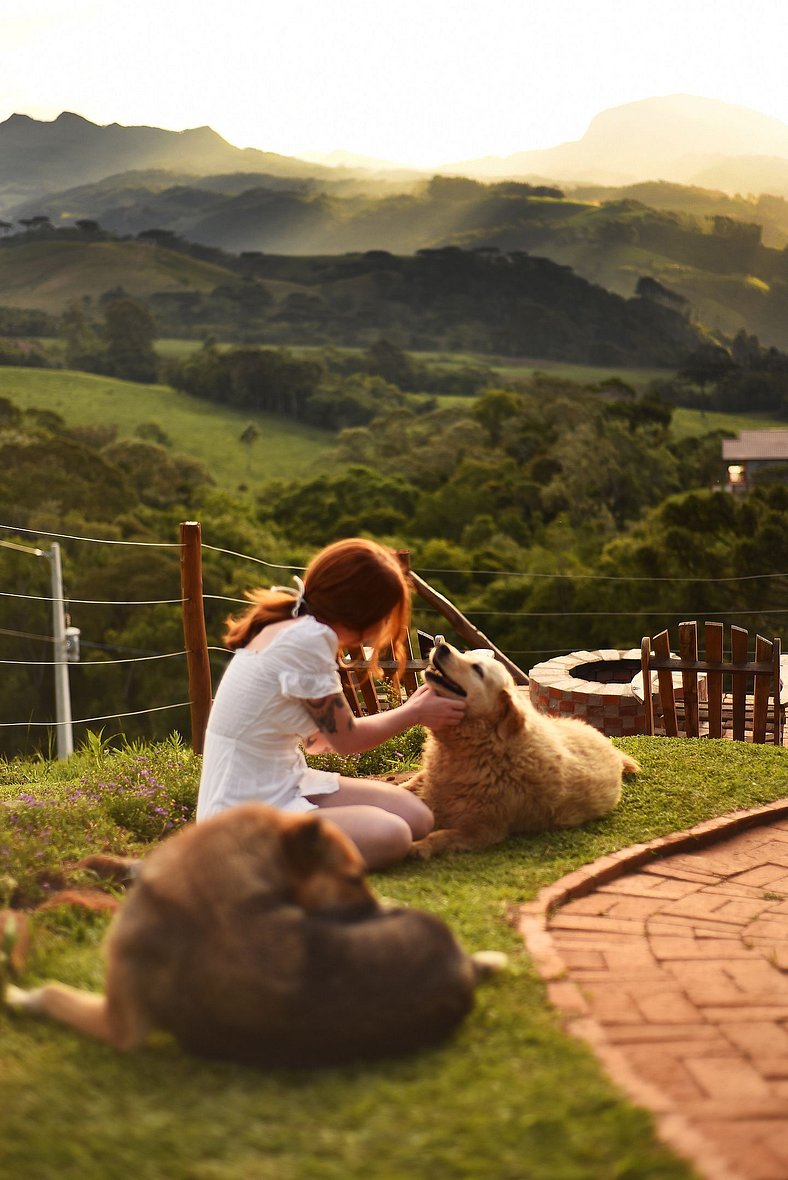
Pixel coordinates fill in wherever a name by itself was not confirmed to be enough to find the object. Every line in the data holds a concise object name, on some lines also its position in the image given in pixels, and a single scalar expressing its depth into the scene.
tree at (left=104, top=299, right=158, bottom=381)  53.78
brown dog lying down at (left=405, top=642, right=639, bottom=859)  4.39
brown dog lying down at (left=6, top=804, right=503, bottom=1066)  2.35
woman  3.55
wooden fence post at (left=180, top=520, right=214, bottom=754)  5.62
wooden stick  6.74
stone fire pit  9.07
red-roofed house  41.09
